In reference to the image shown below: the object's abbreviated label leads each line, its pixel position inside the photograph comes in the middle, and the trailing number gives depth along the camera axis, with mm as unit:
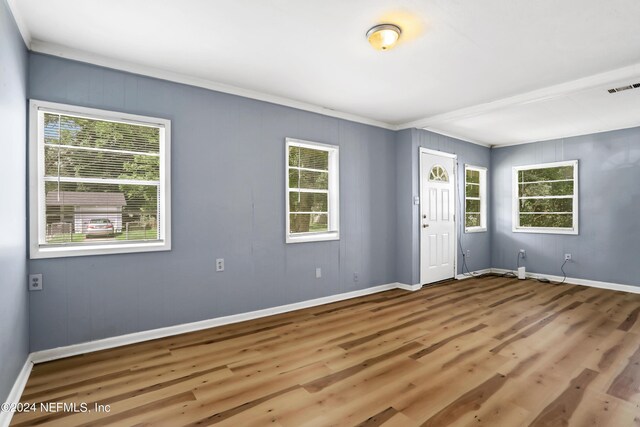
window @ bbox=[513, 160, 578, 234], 5957
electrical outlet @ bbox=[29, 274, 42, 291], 2713
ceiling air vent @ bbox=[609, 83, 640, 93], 3638
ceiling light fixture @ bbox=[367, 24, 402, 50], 2510
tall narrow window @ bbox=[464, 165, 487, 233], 6578
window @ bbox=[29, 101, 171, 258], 2803
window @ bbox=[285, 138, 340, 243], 4316
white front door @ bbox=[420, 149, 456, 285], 5543
